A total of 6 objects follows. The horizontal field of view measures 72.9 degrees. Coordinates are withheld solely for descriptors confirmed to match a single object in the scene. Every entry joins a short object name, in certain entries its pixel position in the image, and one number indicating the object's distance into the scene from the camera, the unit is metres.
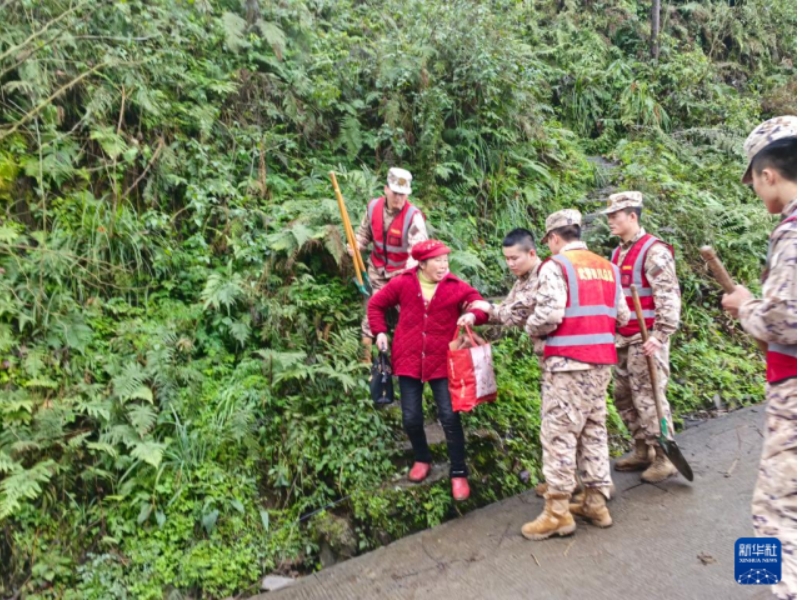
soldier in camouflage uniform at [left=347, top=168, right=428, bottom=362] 5.05
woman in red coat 4.33
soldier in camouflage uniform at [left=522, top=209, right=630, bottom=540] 3.87
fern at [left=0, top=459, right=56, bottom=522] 3.78
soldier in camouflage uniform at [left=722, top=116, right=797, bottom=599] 2.33
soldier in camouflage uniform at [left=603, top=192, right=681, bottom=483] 4.44
